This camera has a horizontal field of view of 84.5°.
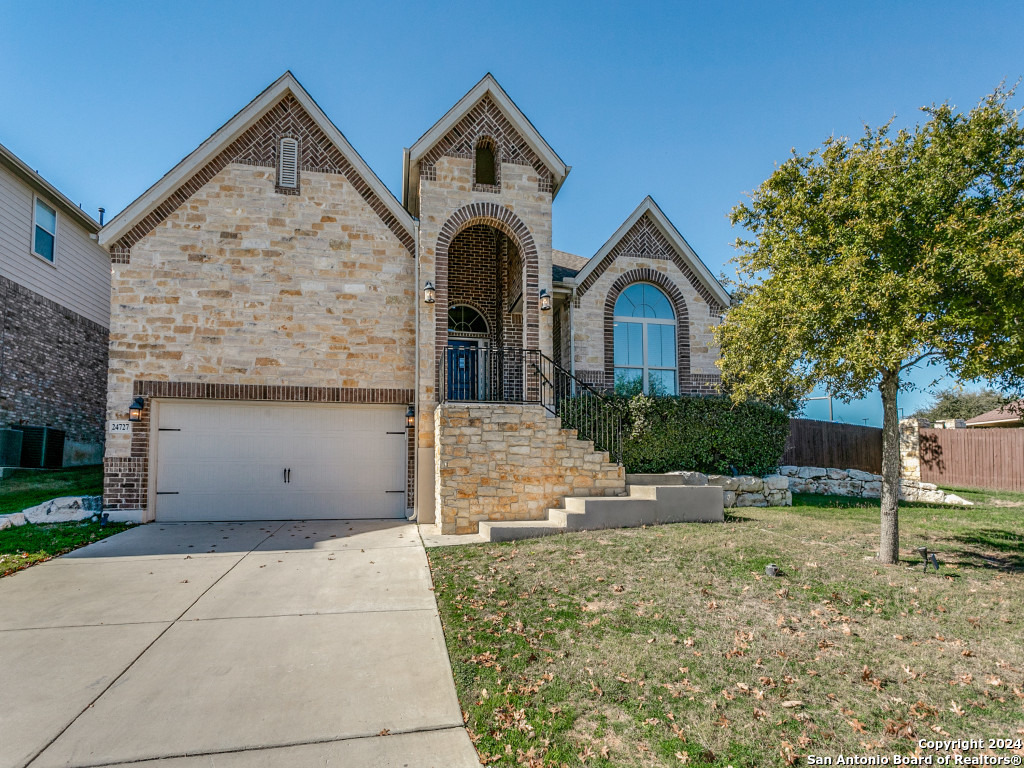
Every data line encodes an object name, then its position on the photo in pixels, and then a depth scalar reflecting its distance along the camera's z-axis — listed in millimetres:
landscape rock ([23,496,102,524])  9539
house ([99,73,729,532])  10320
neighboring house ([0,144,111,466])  12336
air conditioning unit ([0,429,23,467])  11883
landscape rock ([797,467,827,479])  14070
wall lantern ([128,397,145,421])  9977
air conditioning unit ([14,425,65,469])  12641
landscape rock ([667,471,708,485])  10922
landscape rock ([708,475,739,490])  11328
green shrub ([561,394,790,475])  11406
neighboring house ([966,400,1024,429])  24172
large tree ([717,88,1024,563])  5754
